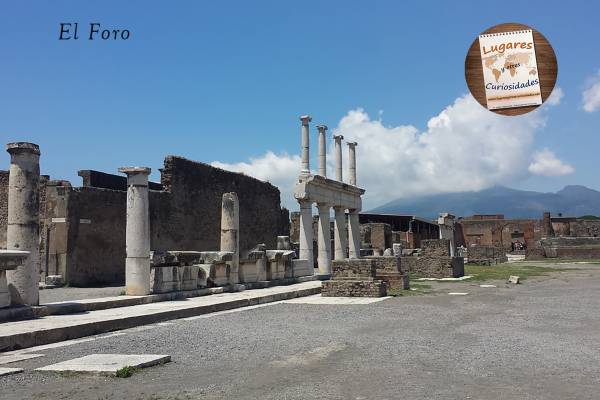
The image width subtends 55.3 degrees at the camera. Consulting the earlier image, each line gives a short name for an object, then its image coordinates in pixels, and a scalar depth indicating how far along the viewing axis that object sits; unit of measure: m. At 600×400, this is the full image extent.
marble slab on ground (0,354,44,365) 6.86
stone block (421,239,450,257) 25.28
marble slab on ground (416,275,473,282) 23.36
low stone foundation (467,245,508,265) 41.97
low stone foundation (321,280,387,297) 15.87
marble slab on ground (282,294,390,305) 14.28
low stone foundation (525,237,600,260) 46.38
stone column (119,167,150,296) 13.01
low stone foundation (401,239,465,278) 24.69
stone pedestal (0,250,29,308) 9.28
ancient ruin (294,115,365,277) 22.17
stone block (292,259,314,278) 20.44
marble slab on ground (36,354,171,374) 6.13
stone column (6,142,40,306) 10.00
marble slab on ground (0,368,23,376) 6.05
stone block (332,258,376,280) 16.09
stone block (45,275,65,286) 17.83
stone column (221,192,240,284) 16.61
